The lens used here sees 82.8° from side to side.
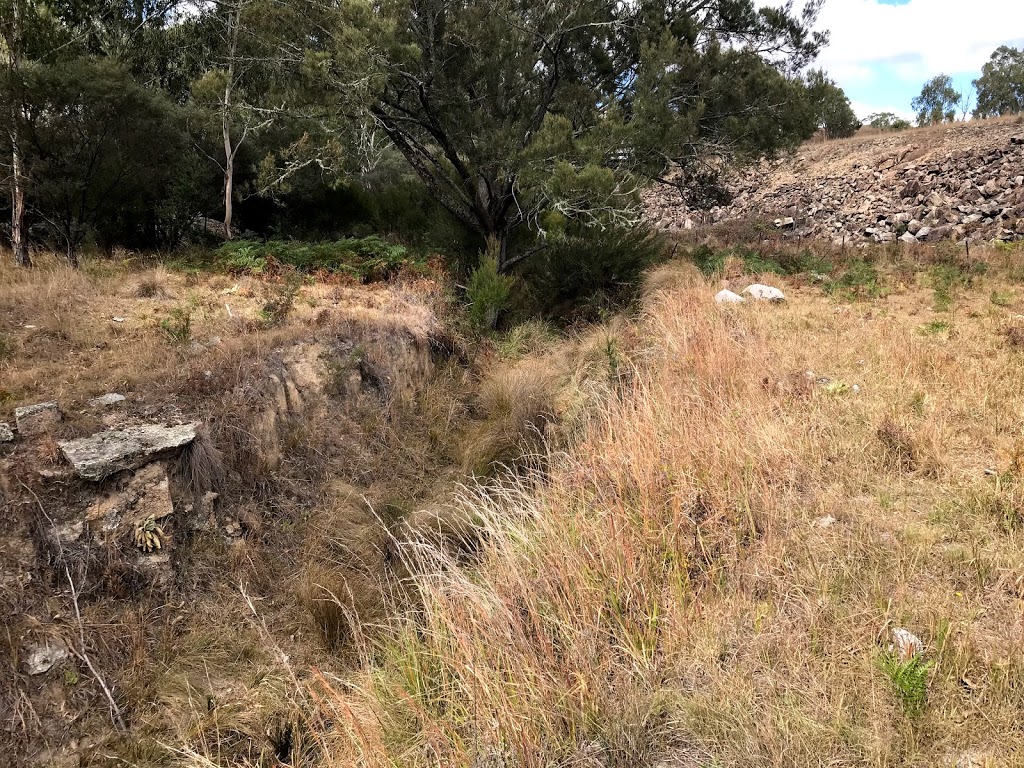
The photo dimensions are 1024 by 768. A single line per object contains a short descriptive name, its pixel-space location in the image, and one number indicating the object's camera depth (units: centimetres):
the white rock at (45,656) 319
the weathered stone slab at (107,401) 459
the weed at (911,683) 186
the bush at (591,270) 906
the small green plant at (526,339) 809
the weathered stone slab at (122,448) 402
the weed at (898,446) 341
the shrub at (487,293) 818
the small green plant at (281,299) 652
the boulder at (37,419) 416
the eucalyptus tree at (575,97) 739
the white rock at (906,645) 207
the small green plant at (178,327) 565
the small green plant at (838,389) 443
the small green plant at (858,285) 774
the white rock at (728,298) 748
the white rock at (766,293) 774
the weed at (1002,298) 649
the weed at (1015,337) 499
